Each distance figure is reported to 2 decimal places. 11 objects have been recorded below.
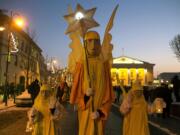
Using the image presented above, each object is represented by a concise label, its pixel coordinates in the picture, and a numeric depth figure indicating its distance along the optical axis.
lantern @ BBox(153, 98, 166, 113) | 3.56
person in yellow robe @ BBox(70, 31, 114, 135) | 2.74
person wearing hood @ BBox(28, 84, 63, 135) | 3.51
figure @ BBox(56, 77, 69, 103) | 10.83
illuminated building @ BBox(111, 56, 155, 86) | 57.06
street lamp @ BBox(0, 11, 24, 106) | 12.41
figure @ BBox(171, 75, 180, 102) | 10.46
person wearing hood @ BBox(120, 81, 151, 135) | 3.69
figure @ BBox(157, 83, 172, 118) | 8.73
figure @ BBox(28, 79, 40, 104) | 7.81
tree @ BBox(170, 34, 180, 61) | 23.56
